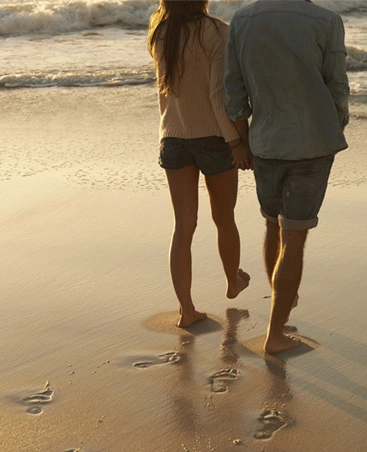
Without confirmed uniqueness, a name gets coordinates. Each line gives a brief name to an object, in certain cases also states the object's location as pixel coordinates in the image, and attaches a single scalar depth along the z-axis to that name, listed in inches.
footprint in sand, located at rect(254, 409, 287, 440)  117.0
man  130.8
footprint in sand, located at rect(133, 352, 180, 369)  139.8
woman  143.4
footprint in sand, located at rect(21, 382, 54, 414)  125.8
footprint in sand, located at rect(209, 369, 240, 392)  131.2
